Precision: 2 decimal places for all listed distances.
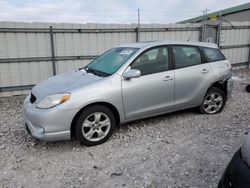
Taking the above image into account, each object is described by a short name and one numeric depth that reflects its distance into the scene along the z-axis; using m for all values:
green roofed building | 15.96
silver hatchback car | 3.40
